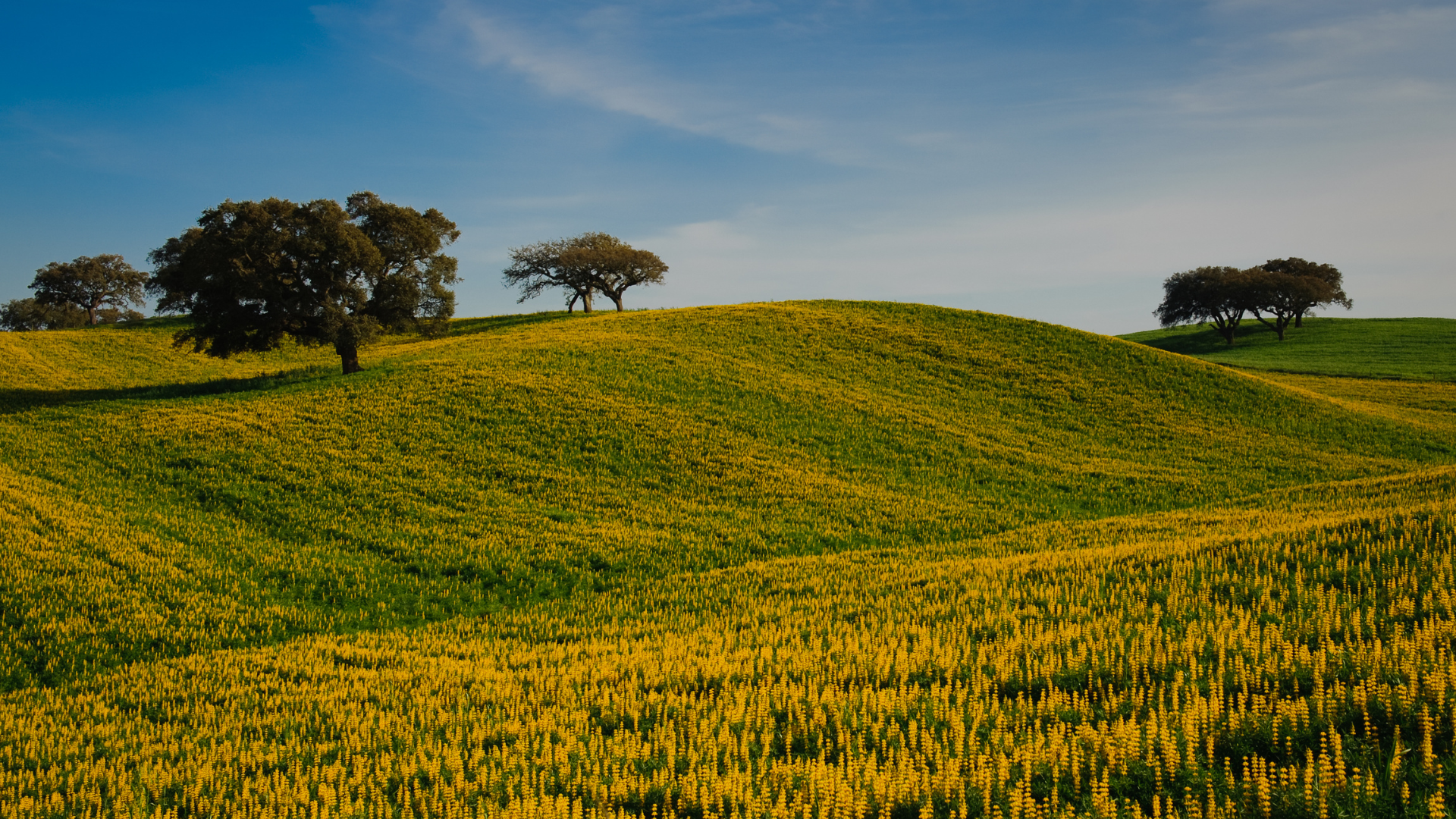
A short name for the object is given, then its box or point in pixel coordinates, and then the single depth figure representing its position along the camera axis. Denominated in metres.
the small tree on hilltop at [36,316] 107.62
